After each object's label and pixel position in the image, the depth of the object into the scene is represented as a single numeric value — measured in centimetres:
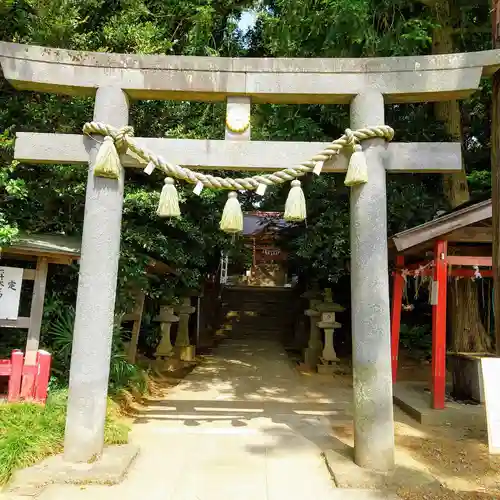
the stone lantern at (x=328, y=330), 1037
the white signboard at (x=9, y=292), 542
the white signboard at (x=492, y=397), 300
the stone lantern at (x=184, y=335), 1142
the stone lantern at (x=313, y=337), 1117
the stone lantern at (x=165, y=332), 1023
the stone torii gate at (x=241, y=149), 413
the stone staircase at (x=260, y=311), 1639
